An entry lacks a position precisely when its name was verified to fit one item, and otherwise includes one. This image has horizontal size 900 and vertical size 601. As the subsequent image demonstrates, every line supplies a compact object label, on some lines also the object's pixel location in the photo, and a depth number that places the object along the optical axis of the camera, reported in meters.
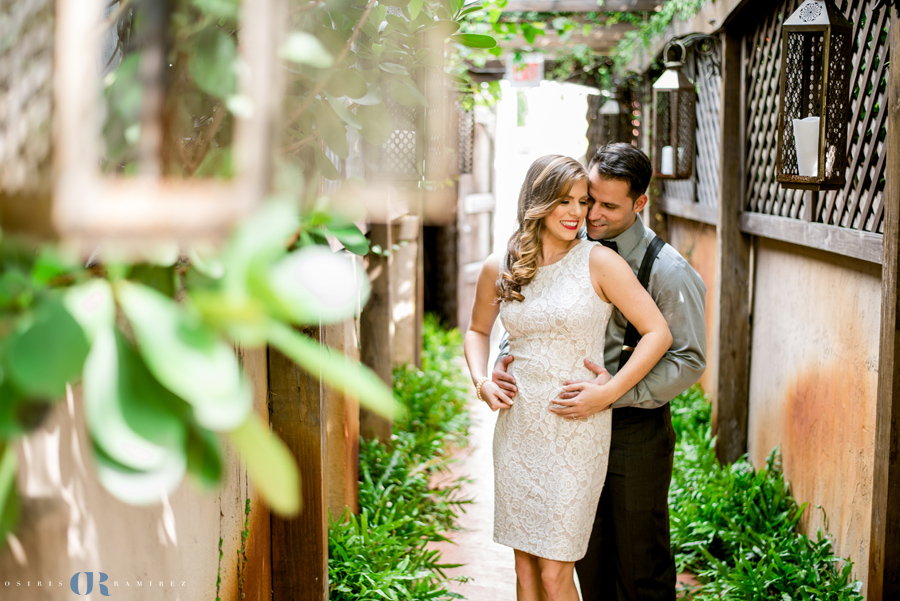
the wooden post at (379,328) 4.70
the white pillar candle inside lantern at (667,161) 5.35
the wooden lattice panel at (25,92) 0.75
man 2.37
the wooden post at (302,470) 2.26
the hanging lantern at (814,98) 2.59
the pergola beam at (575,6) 6.12
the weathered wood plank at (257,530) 2.11
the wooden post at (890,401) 2.20
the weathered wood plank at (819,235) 2.69
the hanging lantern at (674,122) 4.94
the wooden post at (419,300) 6.27
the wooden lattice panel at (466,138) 6.48
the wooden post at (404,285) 5.43
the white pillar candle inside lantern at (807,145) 2.74
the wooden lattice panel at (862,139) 2.75
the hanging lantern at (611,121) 6.89
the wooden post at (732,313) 4.35
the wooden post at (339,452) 3.50
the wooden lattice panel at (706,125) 5.11
